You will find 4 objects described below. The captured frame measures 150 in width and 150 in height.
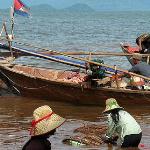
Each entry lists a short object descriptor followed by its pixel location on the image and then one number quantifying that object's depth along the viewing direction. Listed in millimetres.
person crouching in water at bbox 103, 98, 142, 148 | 15398
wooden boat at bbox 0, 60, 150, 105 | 22516
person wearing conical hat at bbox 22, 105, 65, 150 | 9079
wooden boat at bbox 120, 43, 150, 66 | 31666
